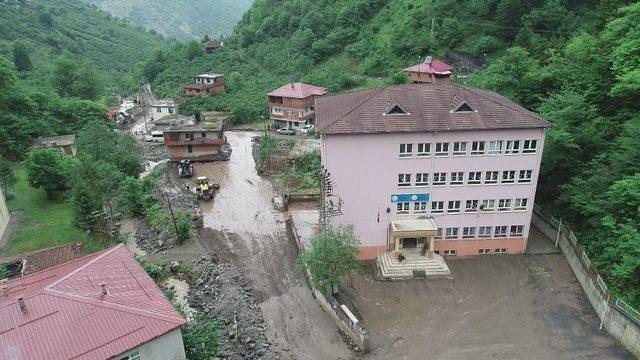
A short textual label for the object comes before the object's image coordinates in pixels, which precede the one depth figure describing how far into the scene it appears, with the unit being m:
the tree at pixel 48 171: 36.28
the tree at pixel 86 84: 72.94
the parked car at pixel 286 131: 63.38
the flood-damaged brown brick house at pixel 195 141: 52.59
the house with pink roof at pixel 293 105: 64.25
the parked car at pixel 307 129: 63.25
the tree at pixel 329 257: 23.69
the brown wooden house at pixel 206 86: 80.50
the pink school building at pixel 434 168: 26.94
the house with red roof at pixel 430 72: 58.50
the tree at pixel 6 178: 36.09
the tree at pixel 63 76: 72.94
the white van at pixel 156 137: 63.66
